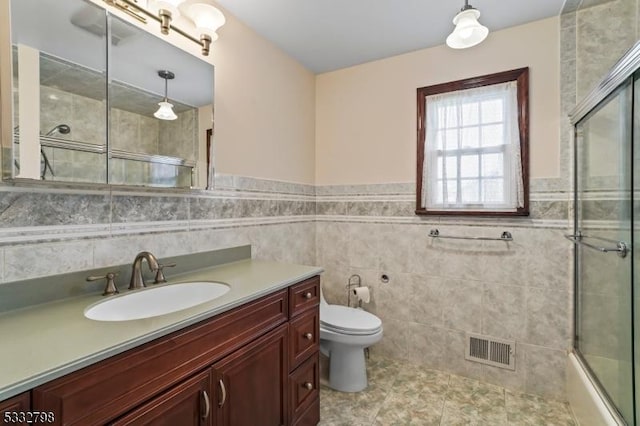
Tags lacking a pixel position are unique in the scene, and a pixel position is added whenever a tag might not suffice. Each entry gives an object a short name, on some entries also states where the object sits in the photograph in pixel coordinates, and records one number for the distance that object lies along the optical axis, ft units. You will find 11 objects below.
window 6.81
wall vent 6.98
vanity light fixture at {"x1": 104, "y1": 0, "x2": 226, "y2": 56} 4.61
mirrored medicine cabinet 3.59
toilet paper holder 8.75
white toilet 6.56
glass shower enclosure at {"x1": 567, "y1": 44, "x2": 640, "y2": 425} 4.67
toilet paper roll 8.20
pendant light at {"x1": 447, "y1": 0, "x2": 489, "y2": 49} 4.92
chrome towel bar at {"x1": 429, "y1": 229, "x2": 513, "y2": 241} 6.95
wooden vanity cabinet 2.59
